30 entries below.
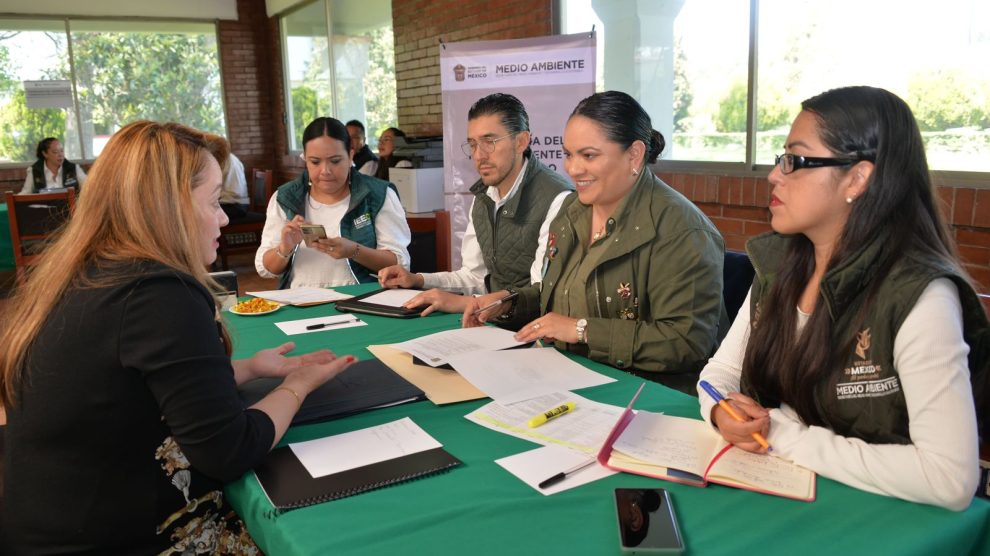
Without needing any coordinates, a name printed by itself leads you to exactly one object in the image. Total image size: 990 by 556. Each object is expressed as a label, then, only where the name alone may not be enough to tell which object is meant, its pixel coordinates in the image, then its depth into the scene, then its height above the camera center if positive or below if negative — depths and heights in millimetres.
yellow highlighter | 1312 -478
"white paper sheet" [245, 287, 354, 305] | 2480 -473
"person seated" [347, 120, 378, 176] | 6508 +91
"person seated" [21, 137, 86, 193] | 7480 -9
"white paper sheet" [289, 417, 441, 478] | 1187 -494
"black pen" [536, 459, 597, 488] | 1095 -494
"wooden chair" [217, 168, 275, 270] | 6812 -659
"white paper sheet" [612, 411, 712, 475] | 1149 -488
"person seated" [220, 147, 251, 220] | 7074 -318
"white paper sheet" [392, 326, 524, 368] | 1732 -468
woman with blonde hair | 1104 -337
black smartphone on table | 906 -489
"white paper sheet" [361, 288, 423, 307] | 2396 -467
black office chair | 2209 -395
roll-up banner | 3867 +406
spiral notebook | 1081 -497
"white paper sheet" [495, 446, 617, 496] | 1104 -495
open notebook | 1078 -490
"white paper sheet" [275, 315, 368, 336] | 2133 -489
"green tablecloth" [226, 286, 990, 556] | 936 -503
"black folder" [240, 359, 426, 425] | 1407 -479
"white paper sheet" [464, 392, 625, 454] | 1247 -488
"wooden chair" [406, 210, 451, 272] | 3336 -393
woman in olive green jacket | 1753 -287
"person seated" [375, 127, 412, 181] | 6263 +112
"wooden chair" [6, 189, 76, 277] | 5379 -361
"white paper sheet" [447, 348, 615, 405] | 1503 -480
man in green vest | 2645 -136
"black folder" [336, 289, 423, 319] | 2261 -473
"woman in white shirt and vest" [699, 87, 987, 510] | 1038 -288
